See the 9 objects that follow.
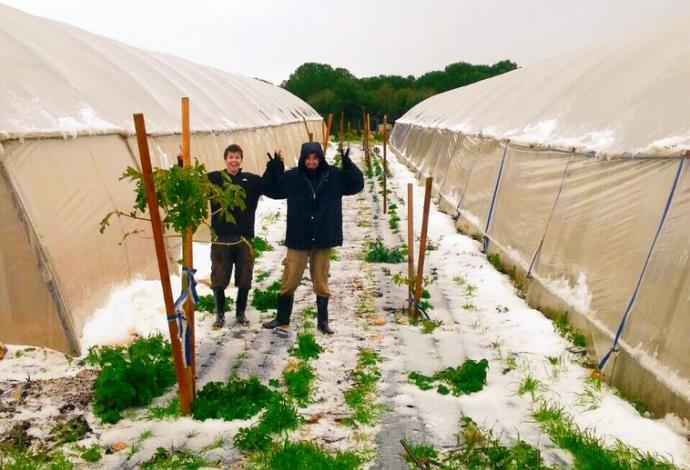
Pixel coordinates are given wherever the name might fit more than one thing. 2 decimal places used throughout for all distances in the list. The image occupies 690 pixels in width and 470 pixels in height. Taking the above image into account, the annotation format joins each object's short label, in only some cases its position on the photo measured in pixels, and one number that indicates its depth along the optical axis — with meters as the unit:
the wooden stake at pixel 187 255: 4.23
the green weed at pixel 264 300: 6.97
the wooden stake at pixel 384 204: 13.38
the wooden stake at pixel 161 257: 3.82
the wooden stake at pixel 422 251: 6.70
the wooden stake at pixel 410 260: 6.81
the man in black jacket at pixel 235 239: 6.03
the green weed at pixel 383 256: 9.34
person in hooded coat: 5.89
